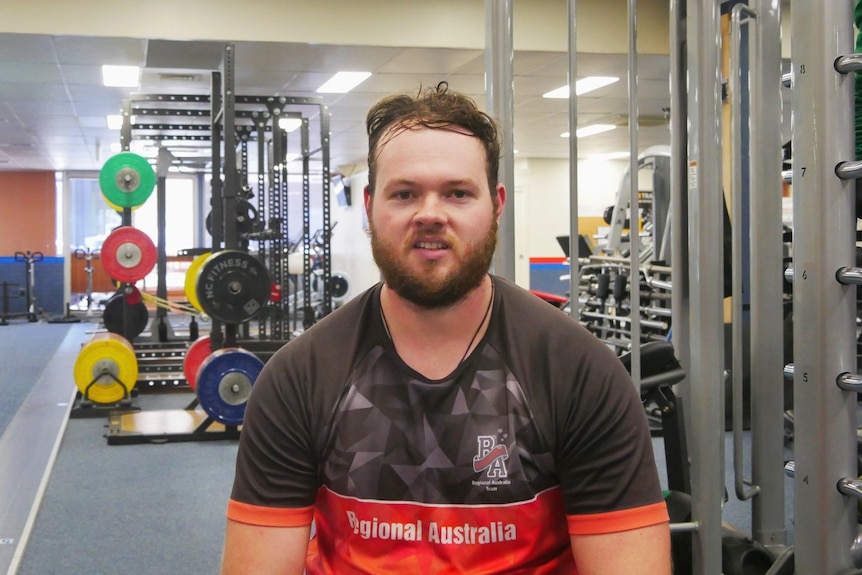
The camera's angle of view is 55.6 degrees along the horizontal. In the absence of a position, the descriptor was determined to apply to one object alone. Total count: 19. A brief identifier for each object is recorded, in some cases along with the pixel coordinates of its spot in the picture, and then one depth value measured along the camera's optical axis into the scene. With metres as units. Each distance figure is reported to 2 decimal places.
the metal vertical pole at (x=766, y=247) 1.82
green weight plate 5.24
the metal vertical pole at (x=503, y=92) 1.63
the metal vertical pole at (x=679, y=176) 1.74
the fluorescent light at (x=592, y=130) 9.55
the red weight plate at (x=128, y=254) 5.30
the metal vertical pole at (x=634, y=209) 1.67
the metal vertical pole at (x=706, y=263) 1.56
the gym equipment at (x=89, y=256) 11.27
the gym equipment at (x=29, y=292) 11.20
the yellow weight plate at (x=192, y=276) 5.17
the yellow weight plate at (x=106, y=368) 4.90
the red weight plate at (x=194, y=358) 5.09
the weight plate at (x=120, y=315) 6.08
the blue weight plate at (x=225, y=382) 4.18
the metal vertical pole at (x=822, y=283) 1.31
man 1.14
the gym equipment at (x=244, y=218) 5.74
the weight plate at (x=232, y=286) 4.14
